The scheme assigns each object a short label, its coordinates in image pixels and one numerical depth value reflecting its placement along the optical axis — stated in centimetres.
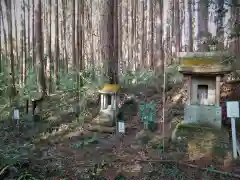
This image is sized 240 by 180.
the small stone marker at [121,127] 804
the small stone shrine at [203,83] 669
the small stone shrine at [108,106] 912
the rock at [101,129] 888
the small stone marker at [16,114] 994
